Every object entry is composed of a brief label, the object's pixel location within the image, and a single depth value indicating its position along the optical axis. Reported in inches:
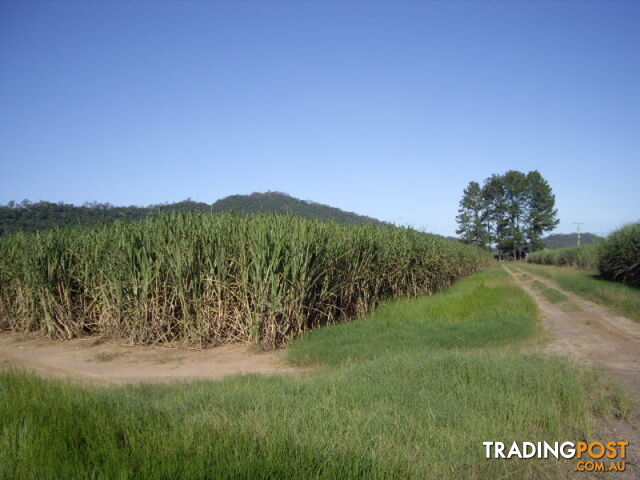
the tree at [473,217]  3157.0
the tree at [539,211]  2984.7
